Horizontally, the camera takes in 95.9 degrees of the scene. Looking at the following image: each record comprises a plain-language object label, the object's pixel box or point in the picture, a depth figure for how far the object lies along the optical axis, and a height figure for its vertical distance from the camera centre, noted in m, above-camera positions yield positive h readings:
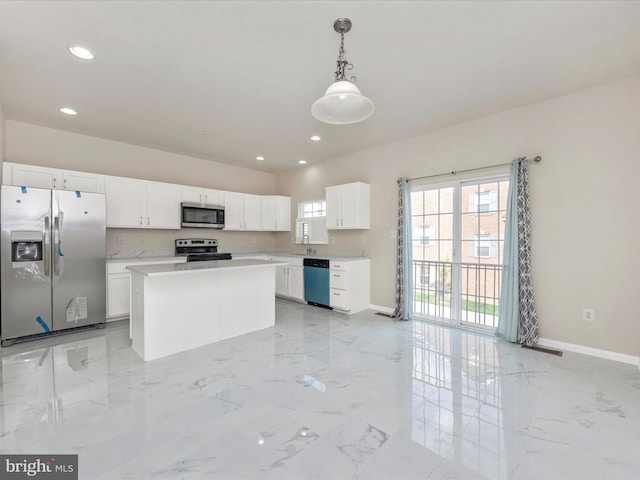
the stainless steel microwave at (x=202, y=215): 5.11 +0.45
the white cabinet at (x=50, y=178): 3.64 +0.83
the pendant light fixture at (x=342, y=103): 1.87 +0.94
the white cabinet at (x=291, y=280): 5.41 -0.78
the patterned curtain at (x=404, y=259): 4.39 -0.30
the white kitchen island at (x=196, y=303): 2.96 -0.74
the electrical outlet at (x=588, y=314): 3.07 -0.80
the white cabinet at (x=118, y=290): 4.16 -0.74
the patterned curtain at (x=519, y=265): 3.36 -0.30
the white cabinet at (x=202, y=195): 5.16 +0.83
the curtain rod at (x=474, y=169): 3.32 +0.94
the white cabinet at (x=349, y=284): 4.68 -0.75
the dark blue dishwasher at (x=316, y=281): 4.95 -0.74
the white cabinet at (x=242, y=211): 5.77 +0.59
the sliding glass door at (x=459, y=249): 3.79 -0.14
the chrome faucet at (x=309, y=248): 6.02 -0.18
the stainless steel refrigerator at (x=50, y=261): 3.36 -0.27
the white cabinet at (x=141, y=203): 4.39 +0.59
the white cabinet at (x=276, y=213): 6.33 +0.59
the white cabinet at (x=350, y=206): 4.94 +0.59
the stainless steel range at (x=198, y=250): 5.24 -0.19
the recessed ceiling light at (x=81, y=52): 2.41 +1.60
